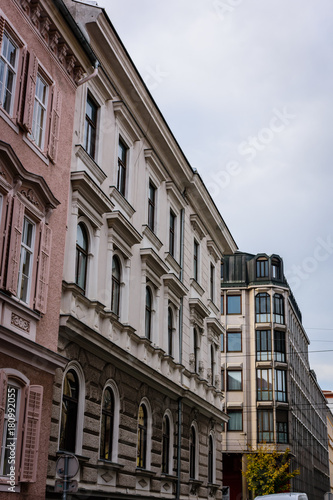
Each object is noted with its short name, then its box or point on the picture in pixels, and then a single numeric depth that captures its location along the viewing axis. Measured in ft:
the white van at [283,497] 74.33
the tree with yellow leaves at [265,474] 173.32
